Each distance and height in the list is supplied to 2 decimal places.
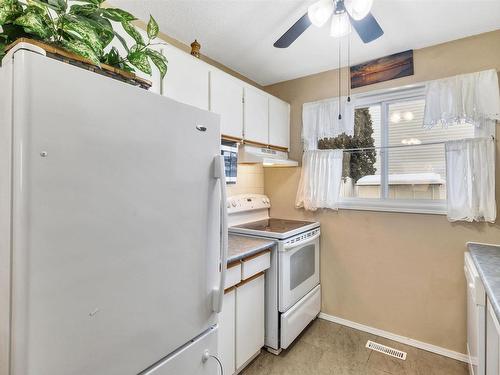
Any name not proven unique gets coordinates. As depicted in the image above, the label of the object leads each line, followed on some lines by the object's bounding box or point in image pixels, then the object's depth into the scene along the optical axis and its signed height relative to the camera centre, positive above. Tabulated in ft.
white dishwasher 4.72 -2.54
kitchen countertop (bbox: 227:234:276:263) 5.69 -1.38
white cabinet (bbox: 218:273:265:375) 5.67 -3.12
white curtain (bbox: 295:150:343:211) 8.60 +0.32
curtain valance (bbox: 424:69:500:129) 6.40 +2.26
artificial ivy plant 2.68 +1.73
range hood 7.55 +0.96
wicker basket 2.55 +1.36
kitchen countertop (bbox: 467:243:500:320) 3.73 -1.46
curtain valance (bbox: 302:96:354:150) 8.48 +2.26
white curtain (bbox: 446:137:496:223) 6.42 +0.25
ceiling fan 4.63 +3.18
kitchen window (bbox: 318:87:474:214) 7.42 +1.03
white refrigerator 2.17 -0.37
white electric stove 6.88 -2.26
